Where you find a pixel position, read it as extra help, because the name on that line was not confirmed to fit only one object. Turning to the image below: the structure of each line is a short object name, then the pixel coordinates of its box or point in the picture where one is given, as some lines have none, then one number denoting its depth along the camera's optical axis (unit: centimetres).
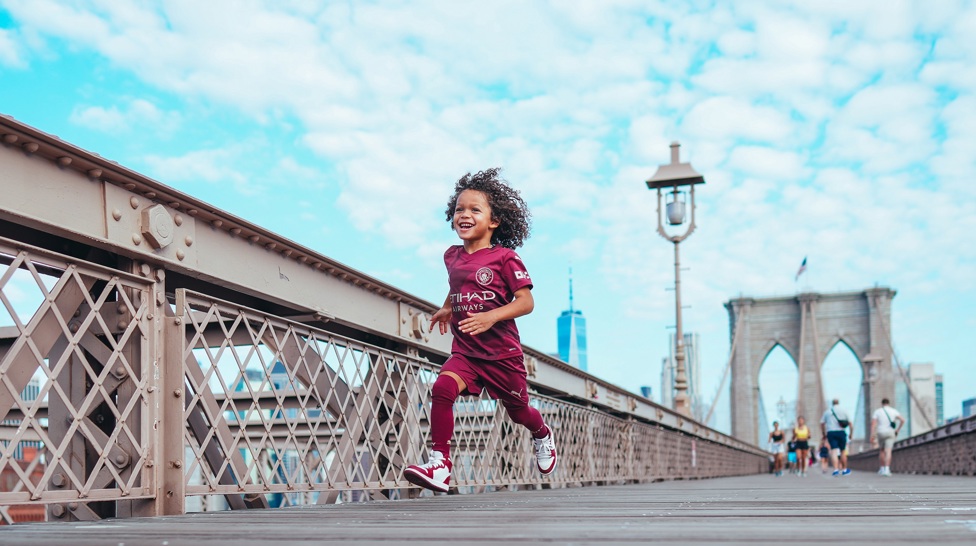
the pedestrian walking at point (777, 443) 2592
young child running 449
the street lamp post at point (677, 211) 2091
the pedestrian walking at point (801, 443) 2108
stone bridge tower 8725
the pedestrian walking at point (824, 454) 2606
